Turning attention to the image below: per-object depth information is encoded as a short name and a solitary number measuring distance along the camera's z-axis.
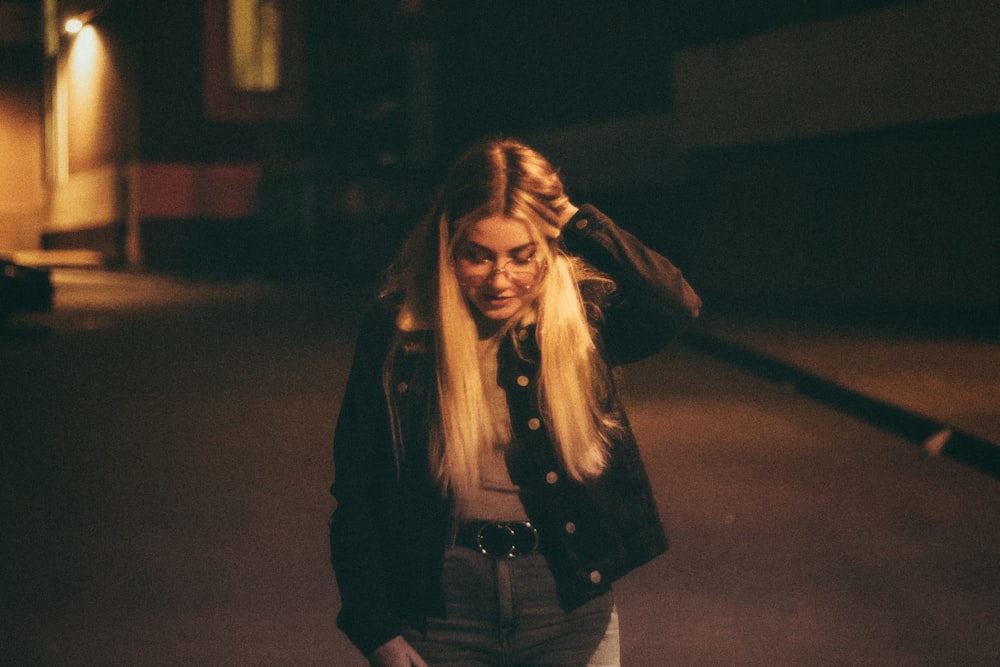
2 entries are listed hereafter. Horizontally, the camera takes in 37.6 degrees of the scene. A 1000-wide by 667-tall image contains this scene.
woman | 2.53
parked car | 19.45
